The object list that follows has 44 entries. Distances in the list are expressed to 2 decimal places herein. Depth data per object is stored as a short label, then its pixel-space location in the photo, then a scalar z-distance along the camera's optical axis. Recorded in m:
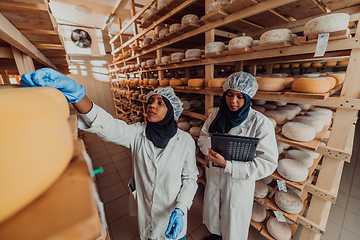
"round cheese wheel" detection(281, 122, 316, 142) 1.43
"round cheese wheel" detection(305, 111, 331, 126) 1.87
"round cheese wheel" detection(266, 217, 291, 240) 1.72
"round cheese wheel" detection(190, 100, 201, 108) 2.91
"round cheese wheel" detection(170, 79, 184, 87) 2.66
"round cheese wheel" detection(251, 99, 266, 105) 2.26
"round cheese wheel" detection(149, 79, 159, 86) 3.33
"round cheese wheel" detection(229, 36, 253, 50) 1.55
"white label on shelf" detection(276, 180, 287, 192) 1.55
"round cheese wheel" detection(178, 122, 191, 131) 2.78
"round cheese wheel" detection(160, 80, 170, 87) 2.88
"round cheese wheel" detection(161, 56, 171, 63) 2.69
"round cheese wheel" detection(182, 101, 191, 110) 2.73
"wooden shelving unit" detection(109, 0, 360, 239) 1.20
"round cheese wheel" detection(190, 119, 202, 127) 2.85
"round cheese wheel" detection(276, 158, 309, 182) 1.49
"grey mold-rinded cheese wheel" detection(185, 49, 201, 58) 2.12
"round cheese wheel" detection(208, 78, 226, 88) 1.87
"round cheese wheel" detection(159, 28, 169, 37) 2.57
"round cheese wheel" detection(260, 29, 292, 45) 1.32
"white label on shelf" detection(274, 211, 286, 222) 1.67
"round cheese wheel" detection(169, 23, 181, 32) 2.27
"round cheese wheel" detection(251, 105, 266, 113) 1.99
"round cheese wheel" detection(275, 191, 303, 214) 1.64
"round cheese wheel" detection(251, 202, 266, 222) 1.92
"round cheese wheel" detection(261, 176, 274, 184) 2.05
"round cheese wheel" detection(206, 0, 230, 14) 1.68
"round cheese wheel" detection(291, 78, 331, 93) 1.22
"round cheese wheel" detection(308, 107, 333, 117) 2.13
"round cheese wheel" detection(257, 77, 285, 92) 1.48
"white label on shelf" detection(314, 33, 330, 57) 1.12
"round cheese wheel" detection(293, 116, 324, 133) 1.64
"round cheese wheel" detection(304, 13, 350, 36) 1.08
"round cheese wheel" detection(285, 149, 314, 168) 1.71
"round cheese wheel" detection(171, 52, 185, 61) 2.42
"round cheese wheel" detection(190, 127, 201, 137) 2.56
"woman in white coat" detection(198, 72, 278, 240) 1.33
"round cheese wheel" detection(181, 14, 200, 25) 2.05
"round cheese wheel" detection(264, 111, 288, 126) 1.74
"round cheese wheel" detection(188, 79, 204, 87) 2.21
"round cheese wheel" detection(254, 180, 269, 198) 1.82
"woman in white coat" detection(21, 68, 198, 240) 1.23
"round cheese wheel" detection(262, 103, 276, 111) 2.13
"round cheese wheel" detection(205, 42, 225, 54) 1.79
